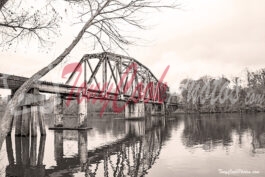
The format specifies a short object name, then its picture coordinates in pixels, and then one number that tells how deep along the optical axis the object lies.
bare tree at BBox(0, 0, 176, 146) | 8.99
